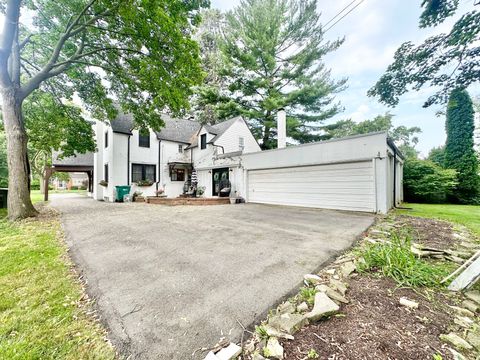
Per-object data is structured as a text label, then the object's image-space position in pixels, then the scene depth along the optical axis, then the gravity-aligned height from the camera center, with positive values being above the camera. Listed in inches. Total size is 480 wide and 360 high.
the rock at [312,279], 100.6 -50.9
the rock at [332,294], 84.1 -50.3
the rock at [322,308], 73.4 -49.2
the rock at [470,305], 77.4 -50.0
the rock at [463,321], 69.4 -50.6
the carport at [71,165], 559.5 +46.2
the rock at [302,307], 79.6 -51.5
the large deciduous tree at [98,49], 240.1 +184.0
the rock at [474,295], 82.0 -49.3
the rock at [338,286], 90.8 -50.5
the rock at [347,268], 108.3 -50.3
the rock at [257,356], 59.1 -53.0
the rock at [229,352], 59.5 -52.6
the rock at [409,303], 78.3 -49.5
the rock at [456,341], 59.7 -50.0
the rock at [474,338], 60.9 -50.4
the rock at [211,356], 58.5 -52.1
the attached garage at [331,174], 291.7 +9.3
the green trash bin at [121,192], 508.3 -29.2
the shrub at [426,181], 463.8 -4.3
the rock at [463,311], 74.9 -50.3
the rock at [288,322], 68.9 -51.3
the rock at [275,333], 65.9 -51.8
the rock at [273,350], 59.3 -51.9
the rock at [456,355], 56.2 -50.3
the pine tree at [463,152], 504.7 +72.7
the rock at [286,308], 79.8 -52.7
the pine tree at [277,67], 599.8 +355.7
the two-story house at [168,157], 516.7 +67.3
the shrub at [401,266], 96.5 -47.1
